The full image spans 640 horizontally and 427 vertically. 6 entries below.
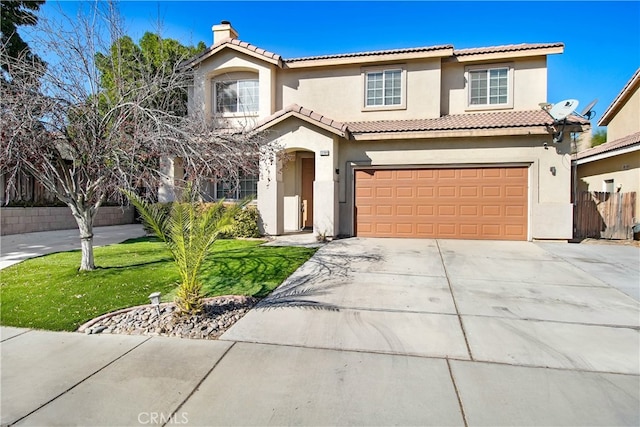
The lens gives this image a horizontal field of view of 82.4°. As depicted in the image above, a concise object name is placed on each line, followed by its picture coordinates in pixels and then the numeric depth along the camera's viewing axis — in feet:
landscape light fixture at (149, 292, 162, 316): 17.99
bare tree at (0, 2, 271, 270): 21.63
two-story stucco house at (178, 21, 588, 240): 41.19
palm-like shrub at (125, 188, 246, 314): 16.72
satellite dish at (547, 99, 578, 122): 38.45
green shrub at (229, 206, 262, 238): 42.93
